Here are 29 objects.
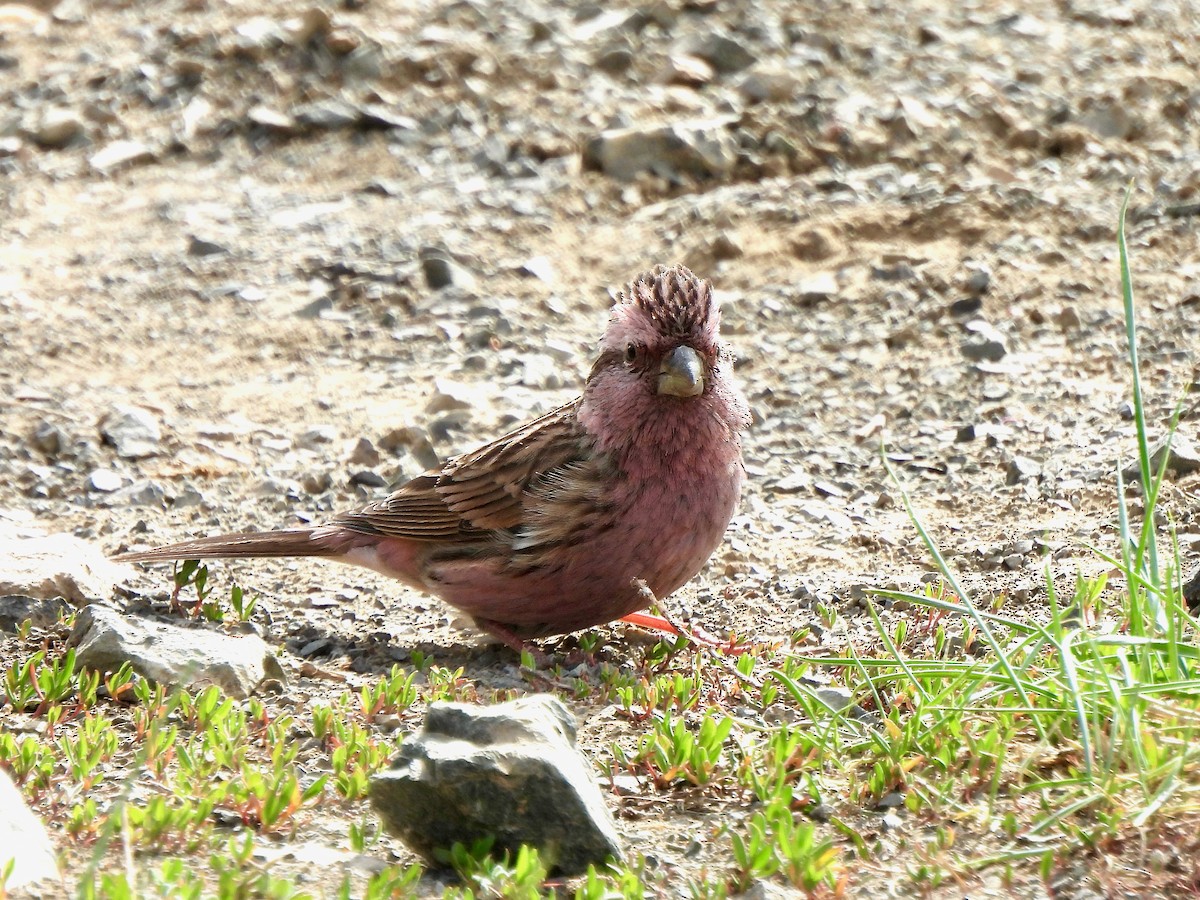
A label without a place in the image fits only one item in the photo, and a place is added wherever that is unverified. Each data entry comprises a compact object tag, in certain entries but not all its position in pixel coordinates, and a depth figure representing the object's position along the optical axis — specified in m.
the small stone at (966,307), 15.19
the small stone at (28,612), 10.26
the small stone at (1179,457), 11.50
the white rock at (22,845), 6.55
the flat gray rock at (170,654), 9.29
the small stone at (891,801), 7.66
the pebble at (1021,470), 12.44
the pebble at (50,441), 13.77
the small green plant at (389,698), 8.94
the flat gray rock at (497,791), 6.88
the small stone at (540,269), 16.86
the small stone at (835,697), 8.64
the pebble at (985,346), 14.47
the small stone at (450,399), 14.26
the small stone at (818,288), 15.90
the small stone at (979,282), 15.41
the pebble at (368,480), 13.22
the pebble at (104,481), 13.23
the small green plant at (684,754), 7.95
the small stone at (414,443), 13.55
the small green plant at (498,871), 6.65
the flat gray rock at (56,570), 10.64
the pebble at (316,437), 13.97
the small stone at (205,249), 17.64
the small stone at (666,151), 18.17
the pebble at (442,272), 16.77
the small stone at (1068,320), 14.79
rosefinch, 9.84
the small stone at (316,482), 13.23
